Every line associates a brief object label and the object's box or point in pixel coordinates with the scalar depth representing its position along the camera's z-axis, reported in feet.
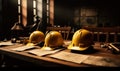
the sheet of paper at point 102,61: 4.15
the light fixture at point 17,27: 8.91
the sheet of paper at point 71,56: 4.57
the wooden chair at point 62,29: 11.14
